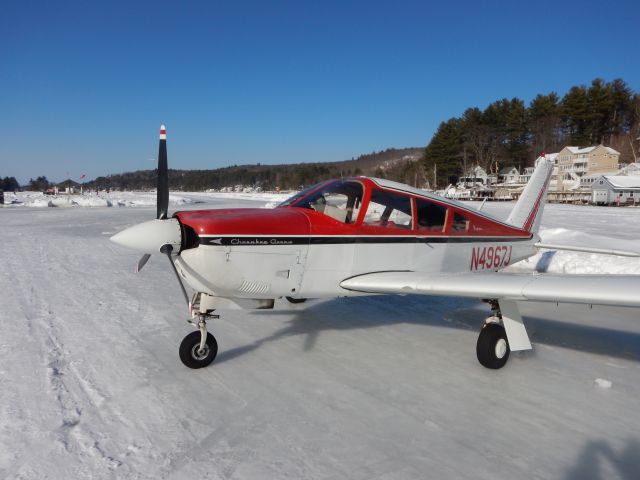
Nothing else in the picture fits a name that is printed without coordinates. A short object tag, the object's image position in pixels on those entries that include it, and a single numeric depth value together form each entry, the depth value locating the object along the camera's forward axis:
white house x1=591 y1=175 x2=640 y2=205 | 42.75
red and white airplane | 3.82
